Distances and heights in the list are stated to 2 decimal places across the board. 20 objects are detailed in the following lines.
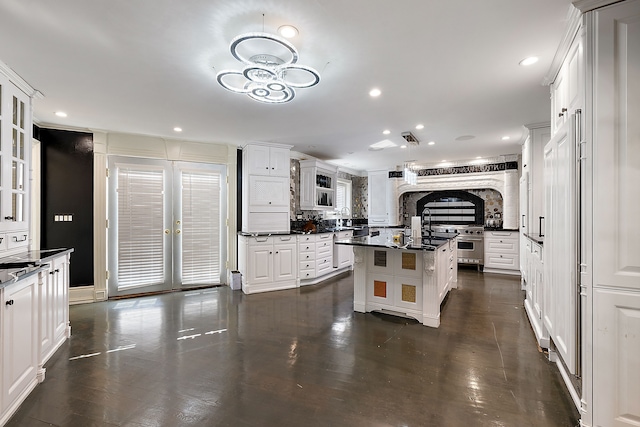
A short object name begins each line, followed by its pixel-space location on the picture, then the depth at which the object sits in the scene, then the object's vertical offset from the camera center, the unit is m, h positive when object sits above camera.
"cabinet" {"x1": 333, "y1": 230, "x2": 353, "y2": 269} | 6.16 -0.85
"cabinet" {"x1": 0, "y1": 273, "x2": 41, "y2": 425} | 1.82 -0.87
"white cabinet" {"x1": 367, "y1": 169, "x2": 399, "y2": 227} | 7.84 +0.40
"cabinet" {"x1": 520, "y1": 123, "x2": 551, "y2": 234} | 4.13 +0.65
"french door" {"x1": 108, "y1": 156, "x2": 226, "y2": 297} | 4.54 -0.16
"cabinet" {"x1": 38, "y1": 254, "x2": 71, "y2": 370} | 2.45 -0.86
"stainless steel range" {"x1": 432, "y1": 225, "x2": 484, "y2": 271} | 6.45 -0.69
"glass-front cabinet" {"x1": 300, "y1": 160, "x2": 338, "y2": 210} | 6.09 +0.67
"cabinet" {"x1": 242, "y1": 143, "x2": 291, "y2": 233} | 5.15 +0.49
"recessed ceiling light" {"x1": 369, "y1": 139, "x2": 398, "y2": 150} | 5.25 +1.32
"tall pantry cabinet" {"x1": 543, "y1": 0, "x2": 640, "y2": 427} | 1.57 +0.00
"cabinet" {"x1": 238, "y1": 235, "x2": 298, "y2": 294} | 4.82 -0.81
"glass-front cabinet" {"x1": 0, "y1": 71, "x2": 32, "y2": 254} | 2.61 +0.50
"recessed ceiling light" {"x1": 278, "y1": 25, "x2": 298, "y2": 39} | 2.01 +1.31
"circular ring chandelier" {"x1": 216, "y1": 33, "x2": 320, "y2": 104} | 1.92 +1.14
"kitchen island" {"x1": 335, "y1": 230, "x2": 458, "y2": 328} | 3.31 -0.77
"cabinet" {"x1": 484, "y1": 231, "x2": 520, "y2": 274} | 6.02 -0.80
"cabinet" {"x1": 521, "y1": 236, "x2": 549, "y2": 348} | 2.79 -0.85
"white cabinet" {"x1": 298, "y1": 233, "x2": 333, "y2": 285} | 5.31 -0.79
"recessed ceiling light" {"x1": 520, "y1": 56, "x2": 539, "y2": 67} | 2.43 +1.31
